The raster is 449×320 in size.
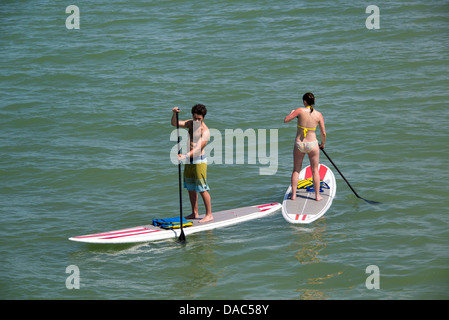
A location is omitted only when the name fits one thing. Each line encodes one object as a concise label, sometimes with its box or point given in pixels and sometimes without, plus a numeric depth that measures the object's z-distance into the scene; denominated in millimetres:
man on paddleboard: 18375
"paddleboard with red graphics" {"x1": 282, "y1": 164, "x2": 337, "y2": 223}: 19969
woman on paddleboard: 19844
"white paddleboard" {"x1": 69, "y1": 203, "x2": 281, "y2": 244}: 18075
